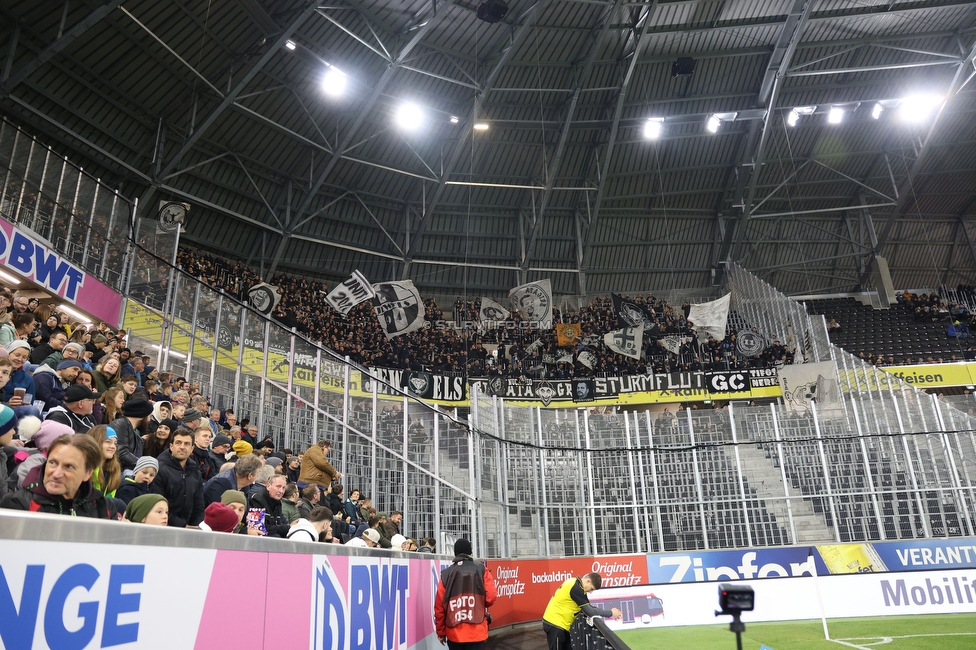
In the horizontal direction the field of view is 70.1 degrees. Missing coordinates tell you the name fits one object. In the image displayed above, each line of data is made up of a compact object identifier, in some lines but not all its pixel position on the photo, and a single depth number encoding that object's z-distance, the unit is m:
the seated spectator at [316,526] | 5.01
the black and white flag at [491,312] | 29.84
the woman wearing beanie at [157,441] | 5.97
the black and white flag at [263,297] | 23.78
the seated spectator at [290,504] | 6.66
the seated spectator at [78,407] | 5.82
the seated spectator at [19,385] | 5.50
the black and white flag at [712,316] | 28.92
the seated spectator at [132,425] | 6.08
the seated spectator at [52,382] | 6.60
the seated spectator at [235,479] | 6.02
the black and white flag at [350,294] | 23.94
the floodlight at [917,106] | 27.84
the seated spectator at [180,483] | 5.34
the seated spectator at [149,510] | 3.43
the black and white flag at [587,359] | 29.77
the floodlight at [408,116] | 24.61
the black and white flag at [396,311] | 25.75
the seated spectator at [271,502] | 6.01
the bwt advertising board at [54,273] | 10.80
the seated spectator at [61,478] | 3.17
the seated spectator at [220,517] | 4.03
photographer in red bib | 7.02
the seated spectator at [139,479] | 4.89
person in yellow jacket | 8.52
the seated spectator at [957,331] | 32.44
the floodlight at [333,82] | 22.42
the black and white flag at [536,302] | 29.14
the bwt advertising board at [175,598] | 1.76
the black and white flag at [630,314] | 30.39
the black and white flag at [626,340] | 29.31
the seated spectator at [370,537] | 7.49
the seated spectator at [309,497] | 7.80
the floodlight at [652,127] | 27.33
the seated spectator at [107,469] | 4.28
